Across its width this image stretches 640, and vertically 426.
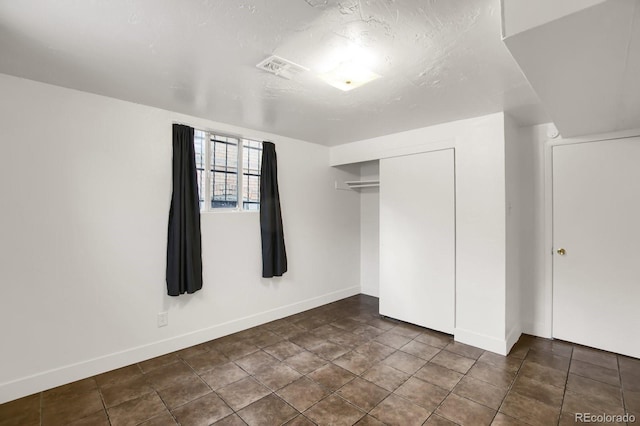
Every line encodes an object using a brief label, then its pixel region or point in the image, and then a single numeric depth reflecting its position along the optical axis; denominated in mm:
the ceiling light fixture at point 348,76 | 2090
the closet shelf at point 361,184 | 4627
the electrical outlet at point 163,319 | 3048
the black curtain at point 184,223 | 3051
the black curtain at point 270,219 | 3832
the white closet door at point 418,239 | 3516
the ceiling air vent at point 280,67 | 2043
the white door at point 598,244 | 2975
